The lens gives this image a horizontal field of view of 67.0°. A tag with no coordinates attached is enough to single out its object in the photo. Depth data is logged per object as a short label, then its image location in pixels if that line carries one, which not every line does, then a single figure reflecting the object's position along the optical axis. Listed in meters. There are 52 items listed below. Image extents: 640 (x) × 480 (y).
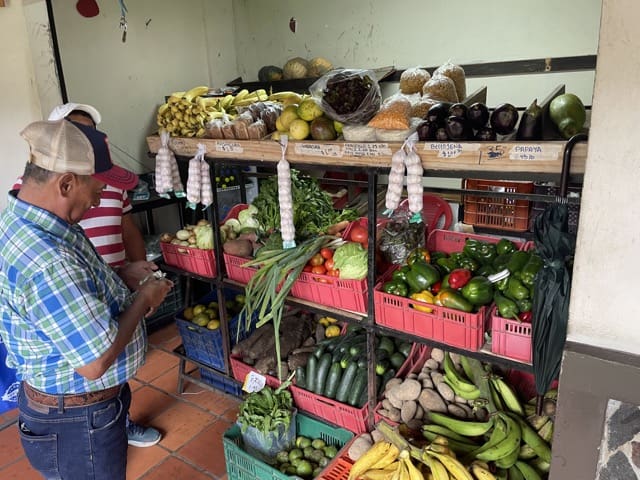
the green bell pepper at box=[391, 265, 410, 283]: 2.22
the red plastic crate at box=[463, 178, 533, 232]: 3.78
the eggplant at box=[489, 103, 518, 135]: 1.76
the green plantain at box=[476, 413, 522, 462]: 1.96
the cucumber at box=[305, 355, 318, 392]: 2.59
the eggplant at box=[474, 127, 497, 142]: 1.76
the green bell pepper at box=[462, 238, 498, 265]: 2.34
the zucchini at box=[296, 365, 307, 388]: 2.64
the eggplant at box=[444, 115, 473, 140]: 1.78
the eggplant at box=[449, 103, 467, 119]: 1.80
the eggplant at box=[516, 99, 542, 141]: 1.70
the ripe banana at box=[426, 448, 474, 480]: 1.81
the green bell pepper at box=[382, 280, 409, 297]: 2.17
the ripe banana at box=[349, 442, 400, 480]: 2.04
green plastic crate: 2.33
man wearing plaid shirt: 1.45
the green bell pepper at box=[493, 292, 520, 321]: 1.87
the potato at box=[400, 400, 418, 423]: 2.26
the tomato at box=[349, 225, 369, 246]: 2.61
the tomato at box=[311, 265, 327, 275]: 2.44
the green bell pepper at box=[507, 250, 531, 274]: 2.02
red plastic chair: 3.29
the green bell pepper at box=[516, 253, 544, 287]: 1.89
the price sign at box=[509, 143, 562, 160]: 1.59
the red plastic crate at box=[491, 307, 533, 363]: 1.84
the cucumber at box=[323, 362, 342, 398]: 2.53
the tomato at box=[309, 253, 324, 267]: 2.48
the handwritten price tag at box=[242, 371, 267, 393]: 2.71
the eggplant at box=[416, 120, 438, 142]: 1.88
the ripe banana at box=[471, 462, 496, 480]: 1.85
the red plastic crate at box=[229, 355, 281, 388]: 2.89
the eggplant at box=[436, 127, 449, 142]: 1.84
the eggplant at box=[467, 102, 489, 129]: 1.79
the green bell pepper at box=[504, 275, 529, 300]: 1.88
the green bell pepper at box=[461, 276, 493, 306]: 1.98
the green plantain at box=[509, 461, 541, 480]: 1.97
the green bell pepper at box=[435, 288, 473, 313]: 1.98
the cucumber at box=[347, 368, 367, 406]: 2.46
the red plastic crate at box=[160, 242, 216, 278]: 2.94
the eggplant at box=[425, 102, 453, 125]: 1.89
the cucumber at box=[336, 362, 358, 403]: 2.48
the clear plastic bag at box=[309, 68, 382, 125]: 2.10
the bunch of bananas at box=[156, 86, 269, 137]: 2.71
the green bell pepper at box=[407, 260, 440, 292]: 2.16
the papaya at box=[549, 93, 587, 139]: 1.68
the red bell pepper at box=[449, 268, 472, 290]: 2.10
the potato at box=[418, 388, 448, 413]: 2.25
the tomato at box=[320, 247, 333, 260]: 2.48
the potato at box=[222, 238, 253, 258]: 2.80
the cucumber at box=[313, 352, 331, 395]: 2.55
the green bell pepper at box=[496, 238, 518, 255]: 2.35
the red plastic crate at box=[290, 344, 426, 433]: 2.41
